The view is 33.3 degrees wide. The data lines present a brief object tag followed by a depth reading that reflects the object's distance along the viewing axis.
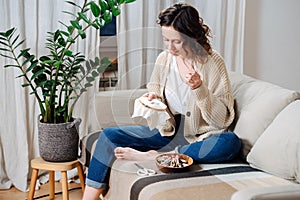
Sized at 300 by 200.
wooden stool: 2.66
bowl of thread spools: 2.07
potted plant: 2.67
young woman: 2.20
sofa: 1.91
